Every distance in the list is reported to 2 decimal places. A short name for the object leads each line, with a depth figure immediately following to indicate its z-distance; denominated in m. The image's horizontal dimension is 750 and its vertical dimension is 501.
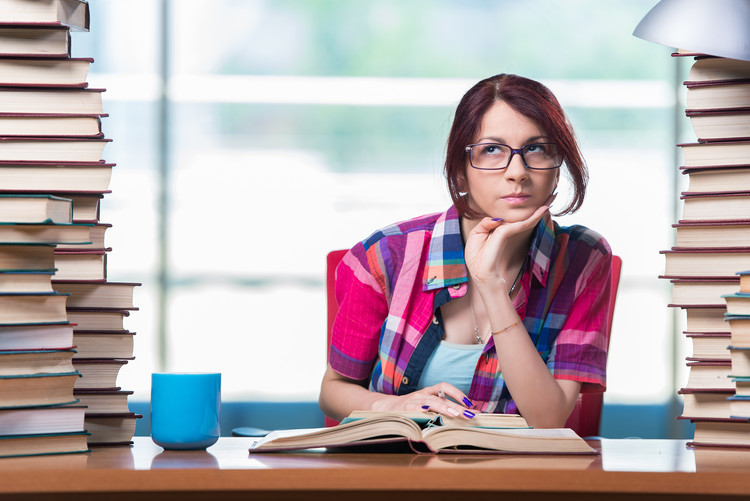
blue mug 2.52
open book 2.47
